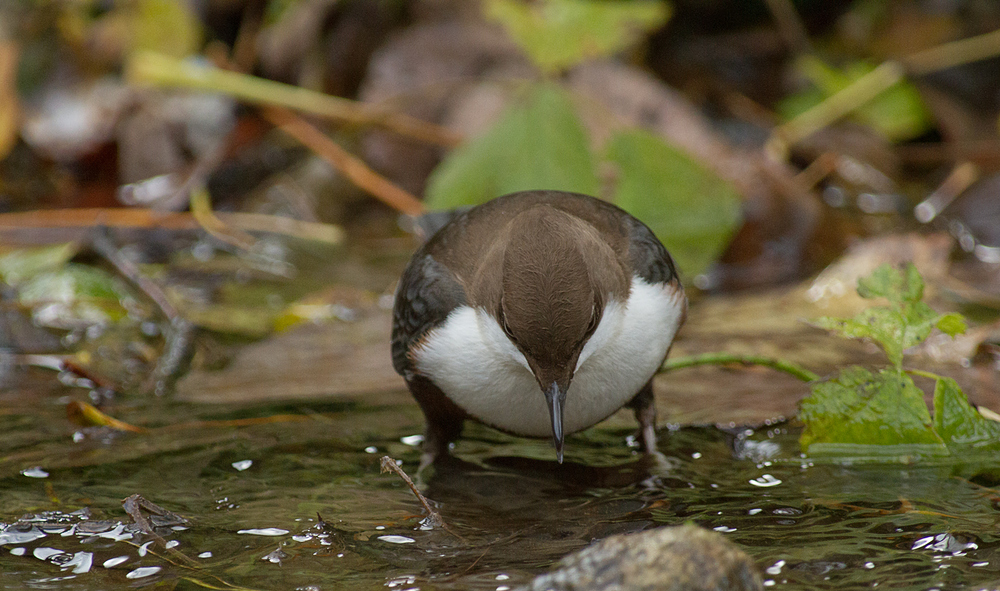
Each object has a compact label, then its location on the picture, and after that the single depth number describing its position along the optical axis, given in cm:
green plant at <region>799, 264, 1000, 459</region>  571
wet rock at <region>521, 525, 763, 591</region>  386
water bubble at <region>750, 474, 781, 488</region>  570
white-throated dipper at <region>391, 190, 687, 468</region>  552
